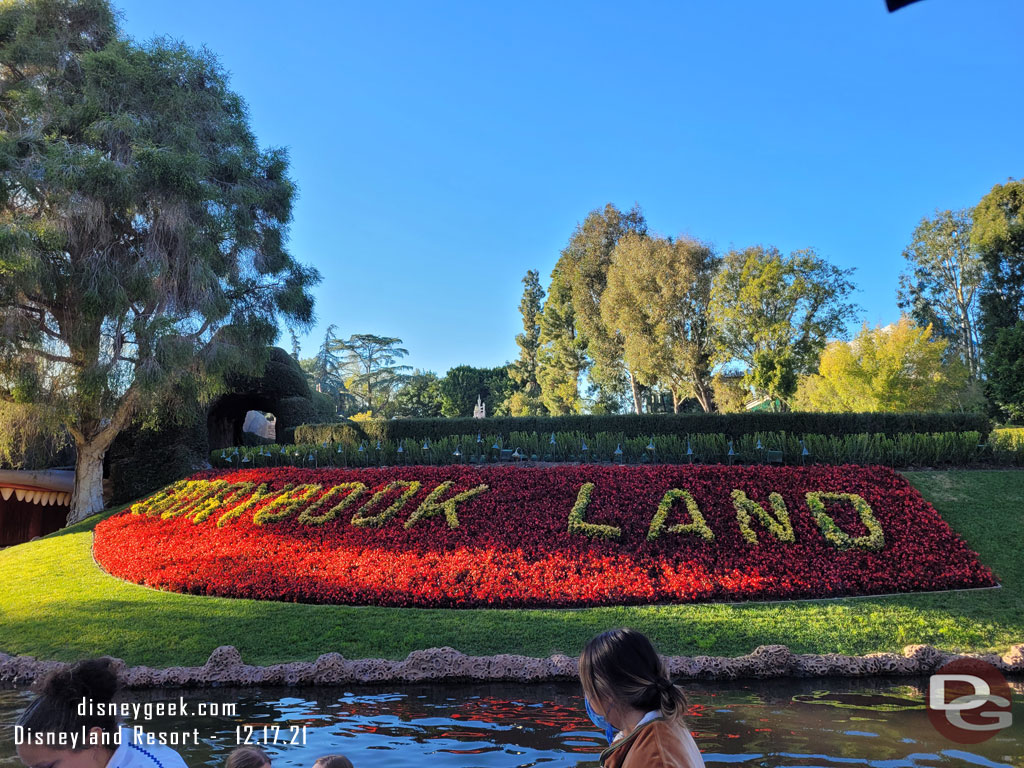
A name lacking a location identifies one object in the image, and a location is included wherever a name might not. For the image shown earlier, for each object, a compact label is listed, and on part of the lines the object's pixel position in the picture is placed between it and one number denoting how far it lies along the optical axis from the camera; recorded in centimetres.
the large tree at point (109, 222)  1570
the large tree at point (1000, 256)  2897
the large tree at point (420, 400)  5688
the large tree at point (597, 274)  3603
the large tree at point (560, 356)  4094
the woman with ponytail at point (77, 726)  232
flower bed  974
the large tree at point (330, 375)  5731
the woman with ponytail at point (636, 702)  206
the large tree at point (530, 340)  4659
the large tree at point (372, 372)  5959
